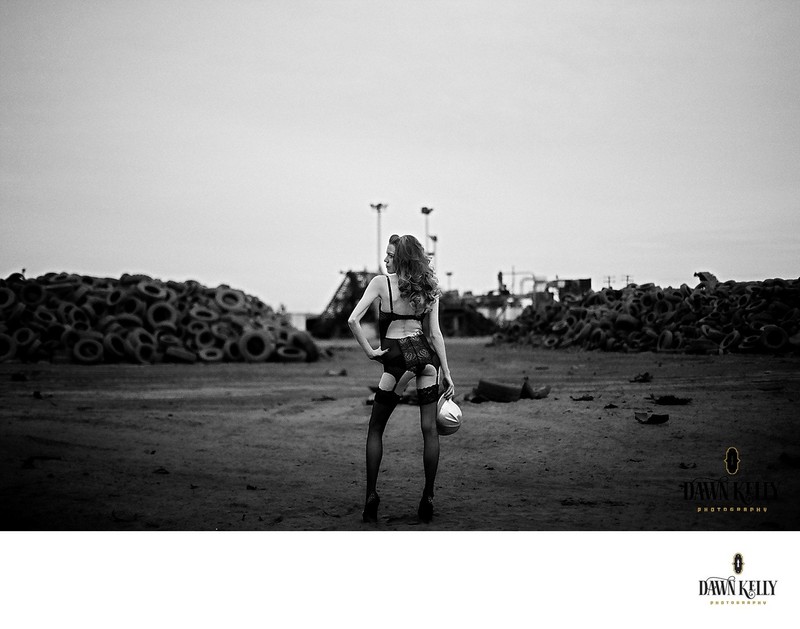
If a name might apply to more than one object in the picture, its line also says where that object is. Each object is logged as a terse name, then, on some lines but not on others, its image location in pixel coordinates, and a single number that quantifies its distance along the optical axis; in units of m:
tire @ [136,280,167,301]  15.88
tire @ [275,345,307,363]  16.97
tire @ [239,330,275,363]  16.31
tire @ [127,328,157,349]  14.53
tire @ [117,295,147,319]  15.40
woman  3.98
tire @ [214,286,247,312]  17.95
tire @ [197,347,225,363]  15.59
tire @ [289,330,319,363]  17.36
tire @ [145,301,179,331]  15.48
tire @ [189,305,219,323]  16.61
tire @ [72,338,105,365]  13.44
